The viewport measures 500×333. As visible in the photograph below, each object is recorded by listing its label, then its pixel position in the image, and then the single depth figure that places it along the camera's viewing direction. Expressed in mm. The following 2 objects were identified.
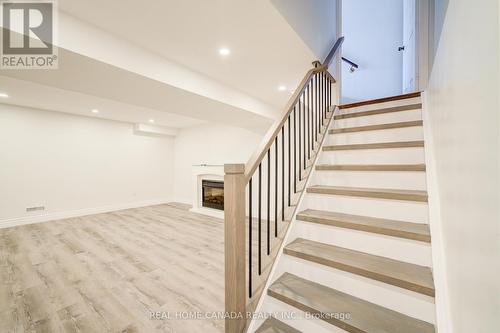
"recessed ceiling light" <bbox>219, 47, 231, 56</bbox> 2129
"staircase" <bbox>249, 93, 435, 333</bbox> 1120
